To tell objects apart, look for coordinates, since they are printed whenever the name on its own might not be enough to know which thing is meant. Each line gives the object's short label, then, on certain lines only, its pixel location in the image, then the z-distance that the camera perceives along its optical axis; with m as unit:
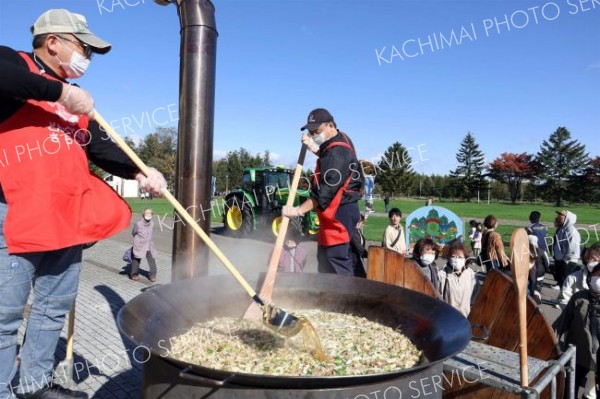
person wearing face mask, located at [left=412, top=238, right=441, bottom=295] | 4.54
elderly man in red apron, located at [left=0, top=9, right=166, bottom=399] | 1.80
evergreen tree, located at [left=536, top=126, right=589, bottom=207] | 59.39
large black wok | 1.64
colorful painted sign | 9.28
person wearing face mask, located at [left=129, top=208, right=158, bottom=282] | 7.76
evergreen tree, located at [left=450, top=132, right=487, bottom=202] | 54.97
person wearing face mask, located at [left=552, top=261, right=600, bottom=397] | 3.50
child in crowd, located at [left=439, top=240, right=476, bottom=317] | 4.20
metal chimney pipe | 3.12
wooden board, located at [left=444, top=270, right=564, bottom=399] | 2.82
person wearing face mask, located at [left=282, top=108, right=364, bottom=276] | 3.52
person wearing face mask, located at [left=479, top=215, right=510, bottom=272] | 7.45
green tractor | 13.88
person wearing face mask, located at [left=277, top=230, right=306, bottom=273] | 5.91
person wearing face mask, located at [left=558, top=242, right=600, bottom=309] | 4.67
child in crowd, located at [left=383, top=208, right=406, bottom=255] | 7.44
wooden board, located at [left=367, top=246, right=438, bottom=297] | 3.68
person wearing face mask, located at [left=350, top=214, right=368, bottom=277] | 5.79
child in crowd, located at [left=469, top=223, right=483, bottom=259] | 10.98
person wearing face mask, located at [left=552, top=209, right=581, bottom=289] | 7.69
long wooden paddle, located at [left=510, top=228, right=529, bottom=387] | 2.09
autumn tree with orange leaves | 65.03
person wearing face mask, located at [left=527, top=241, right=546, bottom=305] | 6.50
